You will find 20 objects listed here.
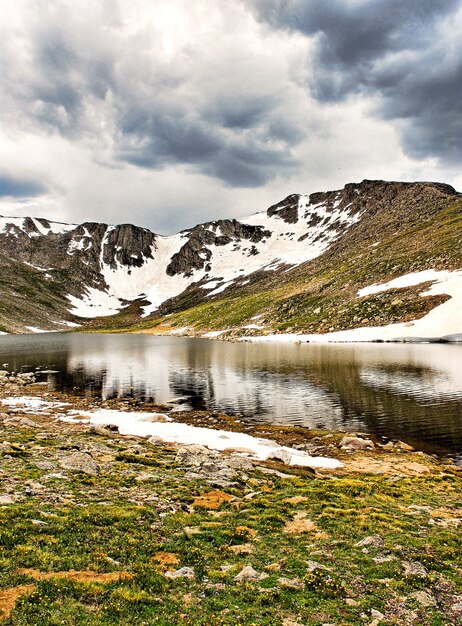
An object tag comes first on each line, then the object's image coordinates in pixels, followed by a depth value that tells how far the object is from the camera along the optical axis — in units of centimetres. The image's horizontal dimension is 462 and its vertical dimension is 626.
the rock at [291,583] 1293
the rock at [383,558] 1509
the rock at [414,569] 1405
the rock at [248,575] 1329
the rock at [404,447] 3618
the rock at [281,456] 3184
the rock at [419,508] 2162
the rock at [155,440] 3653
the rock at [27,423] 3975
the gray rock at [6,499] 1777
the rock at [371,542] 1648
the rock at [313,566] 1424
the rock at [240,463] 2834
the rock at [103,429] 3862
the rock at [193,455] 2899
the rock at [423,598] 1235
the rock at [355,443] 3644
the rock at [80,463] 2502
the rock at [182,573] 1321
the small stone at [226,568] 1391
